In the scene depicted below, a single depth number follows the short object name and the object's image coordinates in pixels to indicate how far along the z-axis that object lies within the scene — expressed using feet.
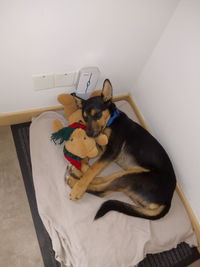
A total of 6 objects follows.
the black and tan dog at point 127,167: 4.76
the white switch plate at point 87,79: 5.44
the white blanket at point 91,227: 4.47
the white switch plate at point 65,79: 5.40
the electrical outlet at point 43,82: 5.23
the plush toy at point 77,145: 4.81
